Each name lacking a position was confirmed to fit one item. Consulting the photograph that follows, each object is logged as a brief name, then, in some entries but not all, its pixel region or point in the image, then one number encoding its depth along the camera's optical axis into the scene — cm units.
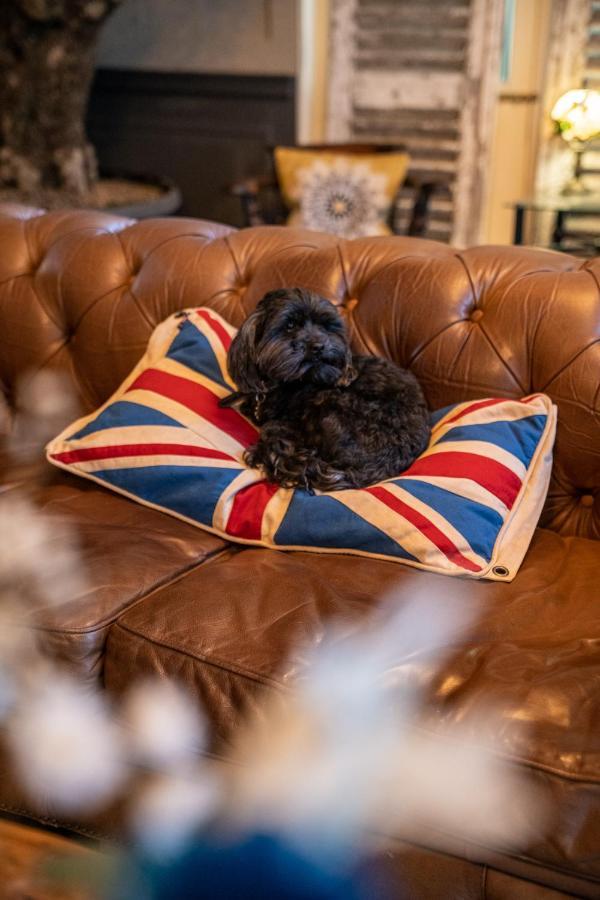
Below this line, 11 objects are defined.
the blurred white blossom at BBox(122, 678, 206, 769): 135
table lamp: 364
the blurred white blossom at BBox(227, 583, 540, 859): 114
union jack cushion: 152
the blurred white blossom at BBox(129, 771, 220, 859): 138
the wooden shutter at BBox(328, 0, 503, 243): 395
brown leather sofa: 116
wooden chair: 373
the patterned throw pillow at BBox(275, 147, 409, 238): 376
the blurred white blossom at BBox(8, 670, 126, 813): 144
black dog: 170
